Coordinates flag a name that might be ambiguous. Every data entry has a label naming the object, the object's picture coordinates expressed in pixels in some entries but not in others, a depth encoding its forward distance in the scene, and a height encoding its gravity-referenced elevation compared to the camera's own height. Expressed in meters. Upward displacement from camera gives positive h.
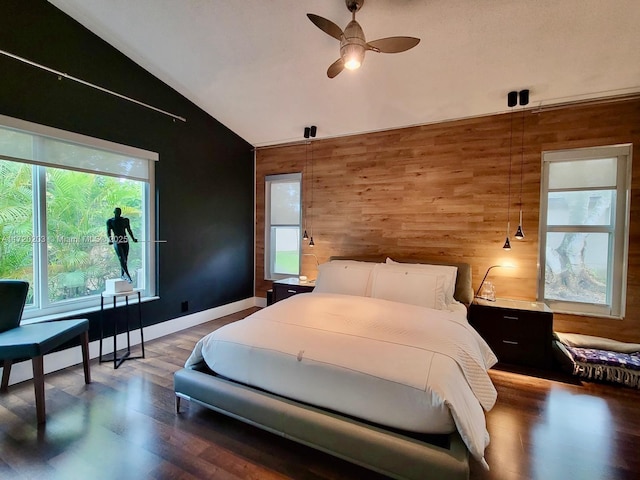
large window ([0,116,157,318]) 2.49 +0.19
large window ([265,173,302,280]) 4.70 +0.13
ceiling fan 1.94 +1.29
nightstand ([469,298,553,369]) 2.84 -0.93
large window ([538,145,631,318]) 3.01 +0.09
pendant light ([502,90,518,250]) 2.97 +1.12
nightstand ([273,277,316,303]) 3.99 -0.75
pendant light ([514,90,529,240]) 2.93 +0.99
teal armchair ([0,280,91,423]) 1.94 -0.75
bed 1.44 -0.84
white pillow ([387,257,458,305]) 2.97 -0.39
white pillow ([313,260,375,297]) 3.23 -0.50
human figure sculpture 2.88 -0.04
